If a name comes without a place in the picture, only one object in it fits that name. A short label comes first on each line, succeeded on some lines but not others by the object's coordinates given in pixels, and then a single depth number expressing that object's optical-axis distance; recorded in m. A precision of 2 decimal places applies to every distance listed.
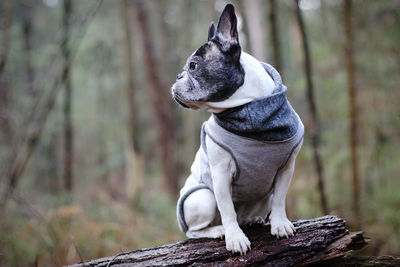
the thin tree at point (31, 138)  4.05
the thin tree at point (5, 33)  4.52
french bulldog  2.71
